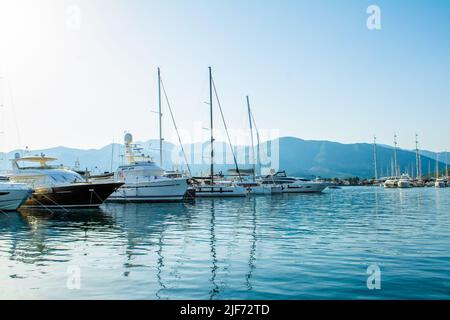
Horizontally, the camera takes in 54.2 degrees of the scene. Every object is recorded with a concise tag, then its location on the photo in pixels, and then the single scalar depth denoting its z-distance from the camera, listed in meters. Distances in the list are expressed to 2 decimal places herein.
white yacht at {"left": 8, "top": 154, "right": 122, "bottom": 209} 41.88
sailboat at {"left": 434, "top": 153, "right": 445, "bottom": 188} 135.75
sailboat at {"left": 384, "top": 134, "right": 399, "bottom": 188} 136.95
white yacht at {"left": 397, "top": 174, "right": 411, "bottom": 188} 132.88
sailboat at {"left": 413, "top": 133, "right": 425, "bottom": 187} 149.70
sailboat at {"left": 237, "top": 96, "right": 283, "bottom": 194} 79.00
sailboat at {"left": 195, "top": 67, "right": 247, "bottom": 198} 66.79
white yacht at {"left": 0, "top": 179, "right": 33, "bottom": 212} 37.56
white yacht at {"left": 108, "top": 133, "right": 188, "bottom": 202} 53.94
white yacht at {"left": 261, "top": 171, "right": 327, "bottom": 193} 86.19
